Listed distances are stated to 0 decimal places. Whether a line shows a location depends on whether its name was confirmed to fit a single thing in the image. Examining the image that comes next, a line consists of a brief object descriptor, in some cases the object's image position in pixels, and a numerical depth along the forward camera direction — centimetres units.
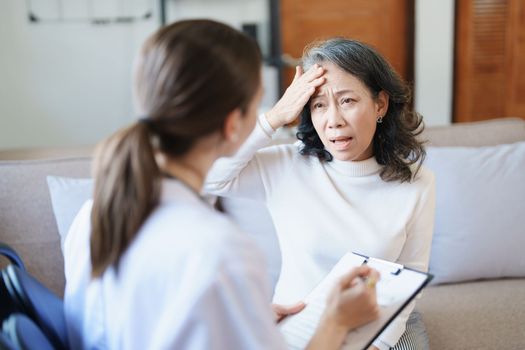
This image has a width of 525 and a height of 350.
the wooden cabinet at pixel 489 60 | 367
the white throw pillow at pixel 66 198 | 169
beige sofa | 160
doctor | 79
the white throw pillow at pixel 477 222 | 182
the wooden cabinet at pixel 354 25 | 367
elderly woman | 135
